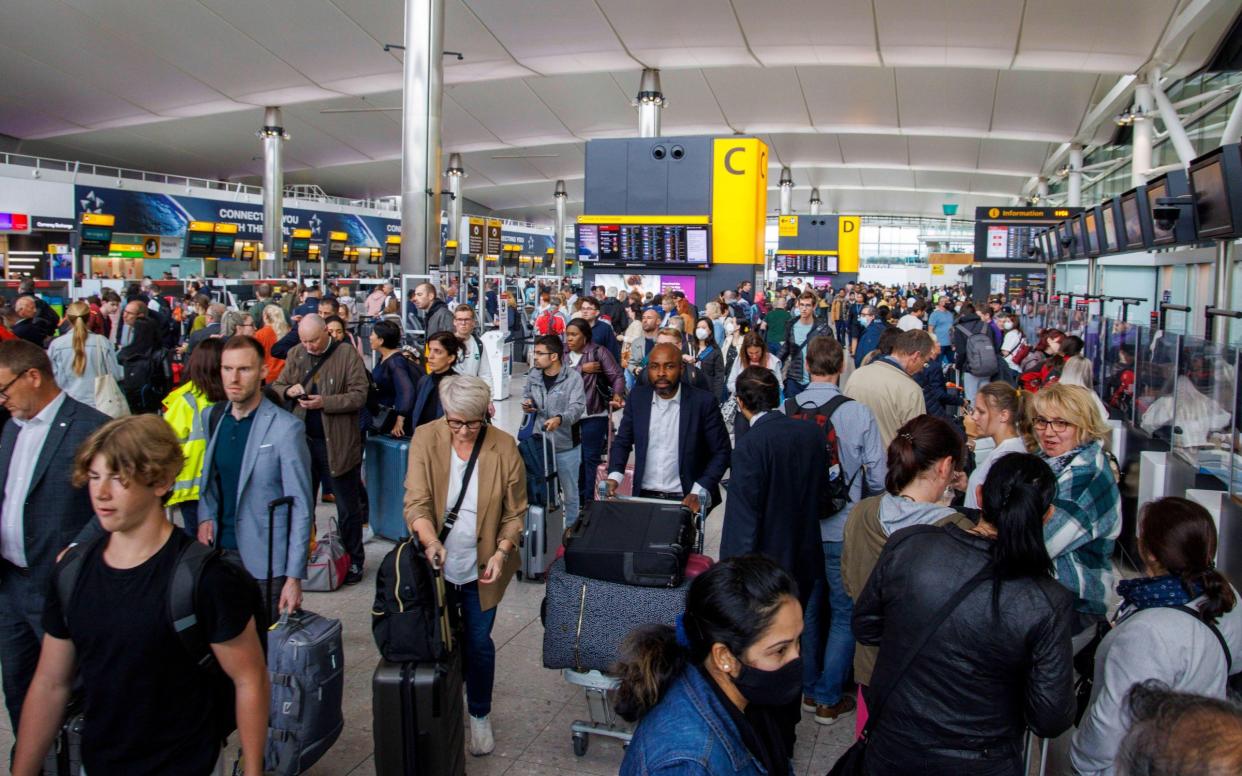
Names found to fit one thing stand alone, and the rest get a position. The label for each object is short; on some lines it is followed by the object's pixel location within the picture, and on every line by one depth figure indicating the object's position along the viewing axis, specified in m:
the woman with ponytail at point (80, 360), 6.99
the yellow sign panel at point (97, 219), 21.97
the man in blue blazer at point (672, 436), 4.36
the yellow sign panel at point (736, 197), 15.18
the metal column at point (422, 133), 12.12
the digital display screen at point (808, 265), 33.34
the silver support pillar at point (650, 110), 22.75
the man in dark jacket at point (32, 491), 2.89
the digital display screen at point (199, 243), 24.58
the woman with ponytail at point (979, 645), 2.14
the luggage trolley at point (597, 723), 3.50
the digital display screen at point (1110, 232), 11.03
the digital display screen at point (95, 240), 21.97
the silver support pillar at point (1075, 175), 31.23
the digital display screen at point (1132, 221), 9.79
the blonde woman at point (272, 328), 8.45
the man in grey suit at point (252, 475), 3.51
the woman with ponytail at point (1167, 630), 2.31
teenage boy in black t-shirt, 2.12
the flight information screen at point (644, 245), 15.37
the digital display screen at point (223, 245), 25.09
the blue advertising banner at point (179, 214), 28.39
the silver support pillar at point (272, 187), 30.66
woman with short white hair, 3.41
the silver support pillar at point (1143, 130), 20.83
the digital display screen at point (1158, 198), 8.04
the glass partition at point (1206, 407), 4.91
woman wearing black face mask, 1.59
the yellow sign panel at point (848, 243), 33.53
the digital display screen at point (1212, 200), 6.19
